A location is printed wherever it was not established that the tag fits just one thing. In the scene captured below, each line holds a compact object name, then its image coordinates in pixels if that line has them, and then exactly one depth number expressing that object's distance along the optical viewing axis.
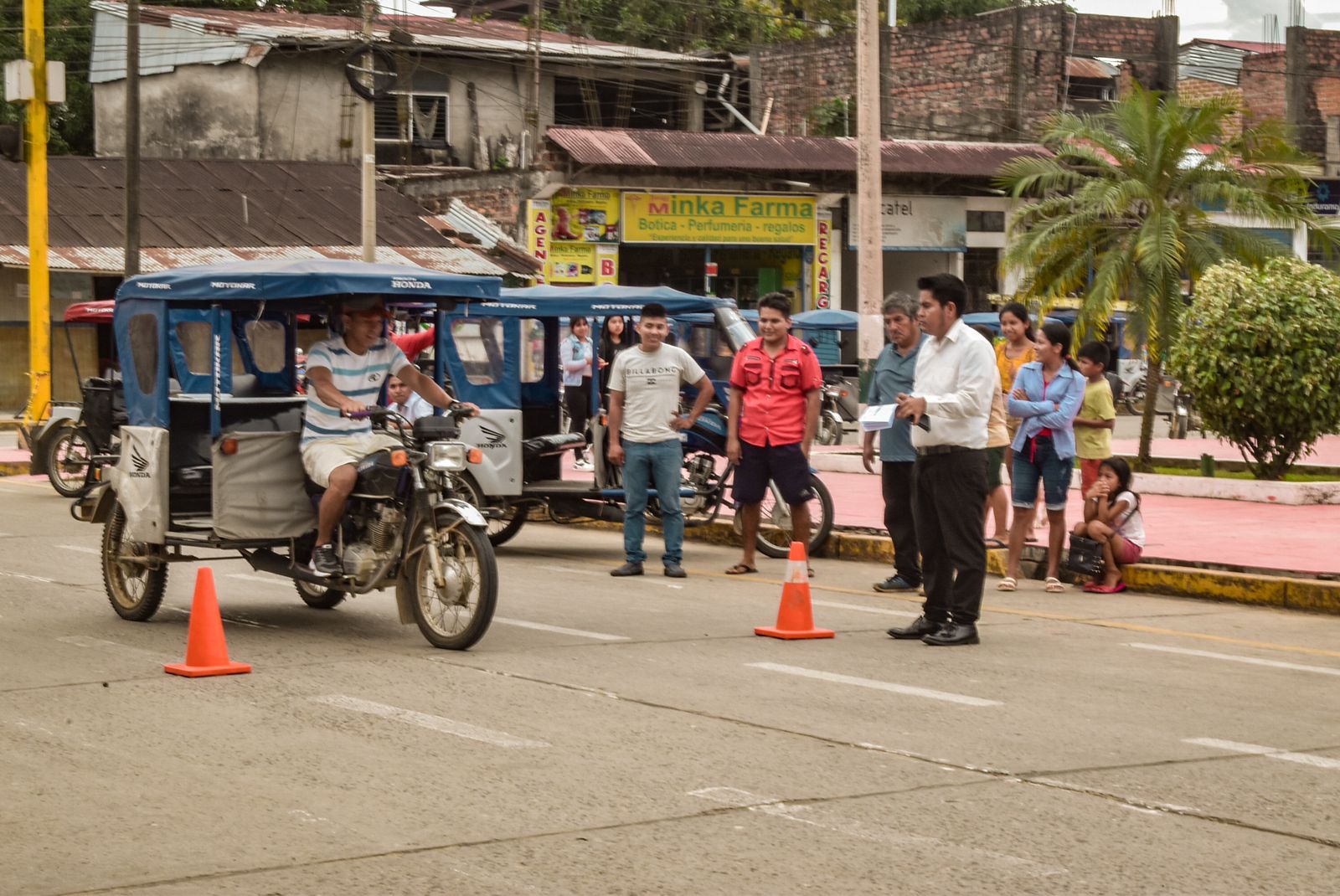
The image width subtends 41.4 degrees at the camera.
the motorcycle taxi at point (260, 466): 9.42
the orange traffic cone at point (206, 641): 8.54
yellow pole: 25.73
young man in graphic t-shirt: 12.73
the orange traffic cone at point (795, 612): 9.88
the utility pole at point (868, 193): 20.73
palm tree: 20.73
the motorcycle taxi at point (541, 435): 14.51
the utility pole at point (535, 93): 39.81
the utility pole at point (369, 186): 25.62
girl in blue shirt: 12.02
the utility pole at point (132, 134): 25.98
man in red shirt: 12.49
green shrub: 17.69
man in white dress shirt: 9.69
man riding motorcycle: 9.73
